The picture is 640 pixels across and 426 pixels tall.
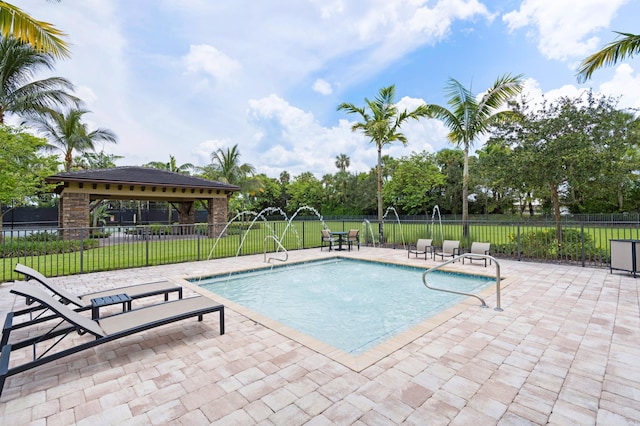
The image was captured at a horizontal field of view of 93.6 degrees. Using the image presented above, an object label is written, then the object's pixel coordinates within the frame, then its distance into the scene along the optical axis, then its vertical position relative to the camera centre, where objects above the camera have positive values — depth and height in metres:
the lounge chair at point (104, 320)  2.66 -1.13
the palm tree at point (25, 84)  13.17 +6.48
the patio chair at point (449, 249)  9.59 -1.10
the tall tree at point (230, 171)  26.70 +4.28
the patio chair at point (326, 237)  12.22 -0.86
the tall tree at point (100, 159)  28.44 +5.75
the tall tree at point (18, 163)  11.18 +2.21
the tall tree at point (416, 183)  33.47 +3.65
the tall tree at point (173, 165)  28.14 +5.20
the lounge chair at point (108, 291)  3.85 -1.11
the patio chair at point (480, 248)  8.76 -1.00
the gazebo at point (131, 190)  14.10 +1.58
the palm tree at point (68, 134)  18.73 +5.60
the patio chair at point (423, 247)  9.98 -1.06
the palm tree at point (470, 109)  12.45 +4.66
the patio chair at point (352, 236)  12.25 -0.83
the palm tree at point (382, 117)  14.04 +4.67
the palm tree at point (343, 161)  61.62 +11.32
